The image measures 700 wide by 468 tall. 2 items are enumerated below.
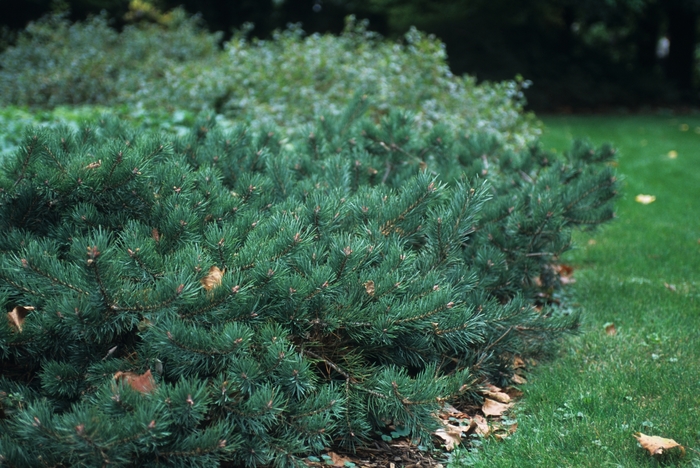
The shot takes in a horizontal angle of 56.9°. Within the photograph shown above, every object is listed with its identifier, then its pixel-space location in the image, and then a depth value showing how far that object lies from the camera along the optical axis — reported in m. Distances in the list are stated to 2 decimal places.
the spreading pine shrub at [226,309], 1.93
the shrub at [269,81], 7.23
